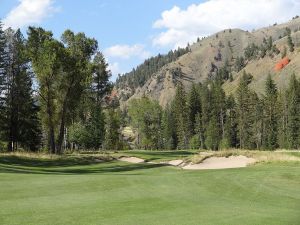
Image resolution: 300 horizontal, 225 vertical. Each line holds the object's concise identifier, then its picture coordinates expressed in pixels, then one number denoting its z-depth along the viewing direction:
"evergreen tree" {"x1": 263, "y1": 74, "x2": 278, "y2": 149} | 111.19
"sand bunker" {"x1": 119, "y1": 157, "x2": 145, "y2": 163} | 50.27
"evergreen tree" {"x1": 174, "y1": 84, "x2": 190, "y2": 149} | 125.31
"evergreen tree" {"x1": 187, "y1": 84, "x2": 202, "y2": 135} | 131.25
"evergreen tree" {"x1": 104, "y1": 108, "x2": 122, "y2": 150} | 99.12
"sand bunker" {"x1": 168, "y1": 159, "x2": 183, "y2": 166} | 41.94
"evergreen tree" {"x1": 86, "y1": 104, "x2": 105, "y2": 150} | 78.81
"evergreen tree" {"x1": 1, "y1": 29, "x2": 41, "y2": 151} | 61.34
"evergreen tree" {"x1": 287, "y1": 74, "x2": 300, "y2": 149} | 104.50
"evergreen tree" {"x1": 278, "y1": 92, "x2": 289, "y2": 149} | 107.62
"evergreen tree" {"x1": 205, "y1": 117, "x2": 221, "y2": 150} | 122.44
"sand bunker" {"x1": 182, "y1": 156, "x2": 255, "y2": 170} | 37.29
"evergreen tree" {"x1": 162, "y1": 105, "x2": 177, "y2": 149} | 139.62
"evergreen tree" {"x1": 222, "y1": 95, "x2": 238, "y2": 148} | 120.12
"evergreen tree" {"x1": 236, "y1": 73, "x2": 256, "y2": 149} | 116.38
